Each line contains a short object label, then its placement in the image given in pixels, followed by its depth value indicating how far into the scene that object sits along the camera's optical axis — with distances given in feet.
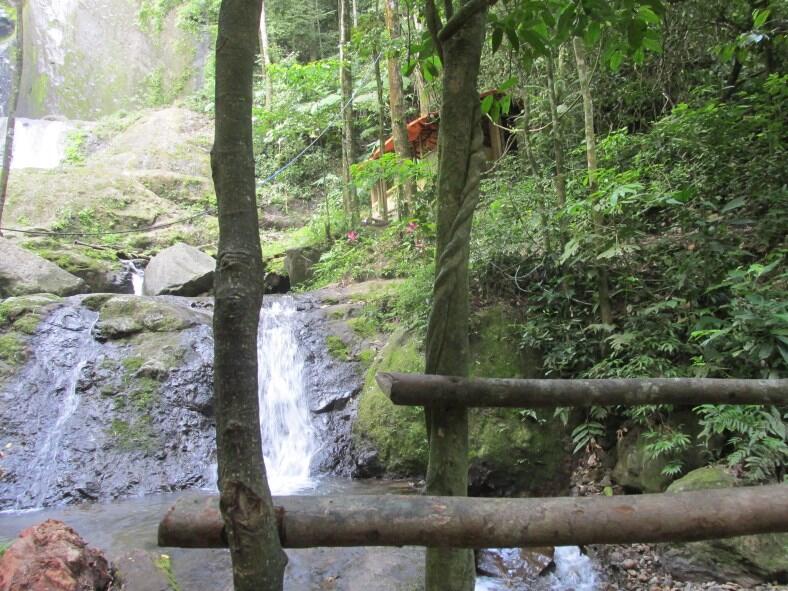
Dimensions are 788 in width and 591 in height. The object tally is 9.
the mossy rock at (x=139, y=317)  27.78
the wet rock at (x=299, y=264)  41.14
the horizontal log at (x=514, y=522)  4.68
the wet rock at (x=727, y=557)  12.09
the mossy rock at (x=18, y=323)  25.30
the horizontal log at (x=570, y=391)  5.85
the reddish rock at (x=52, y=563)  10.21
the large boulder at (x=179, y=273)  38.06
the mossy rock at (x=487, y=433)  18.51
